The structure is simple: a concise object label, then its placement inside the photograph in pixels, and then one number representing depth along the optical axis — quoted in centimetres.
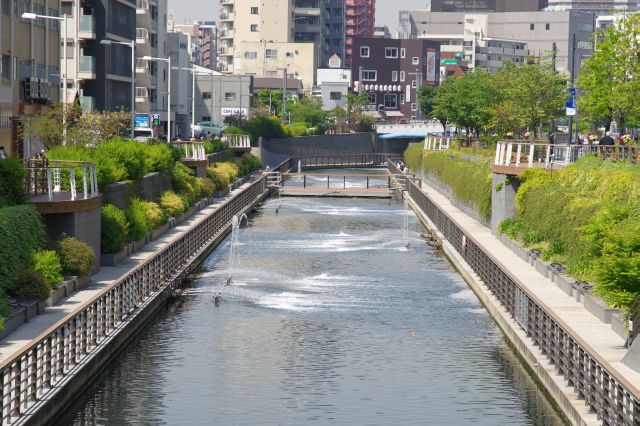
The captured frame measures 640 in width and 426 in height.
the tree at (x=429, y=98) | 19538
